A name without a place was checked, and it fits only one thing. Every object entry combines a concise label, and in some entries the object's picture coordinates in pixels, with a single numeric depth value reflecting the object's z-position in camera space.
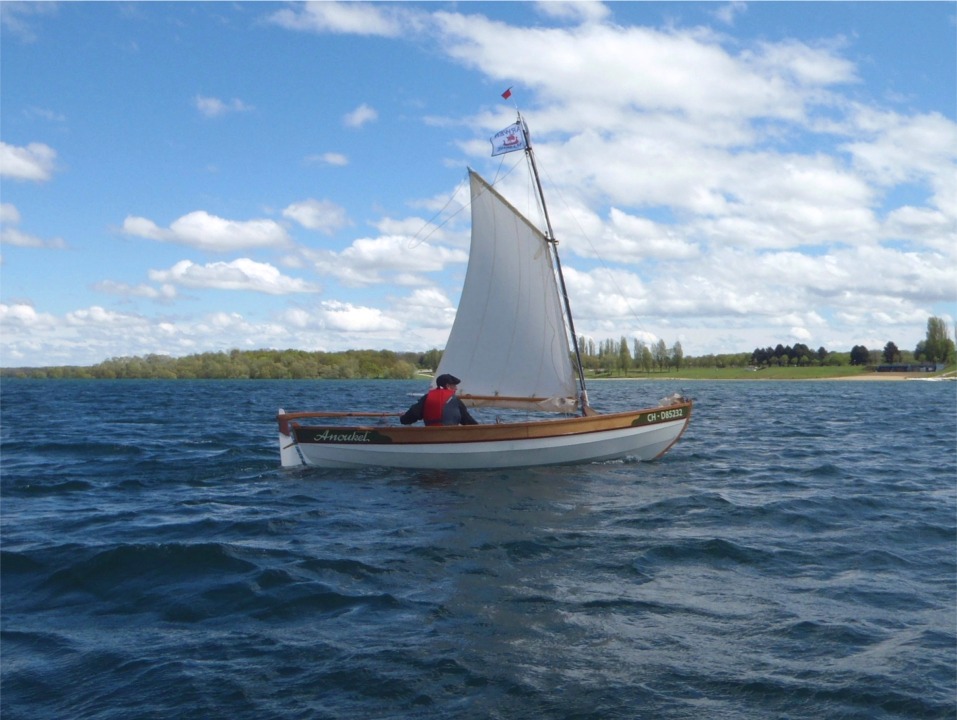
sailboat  22.36
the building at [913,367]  190.25
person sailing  20.70
